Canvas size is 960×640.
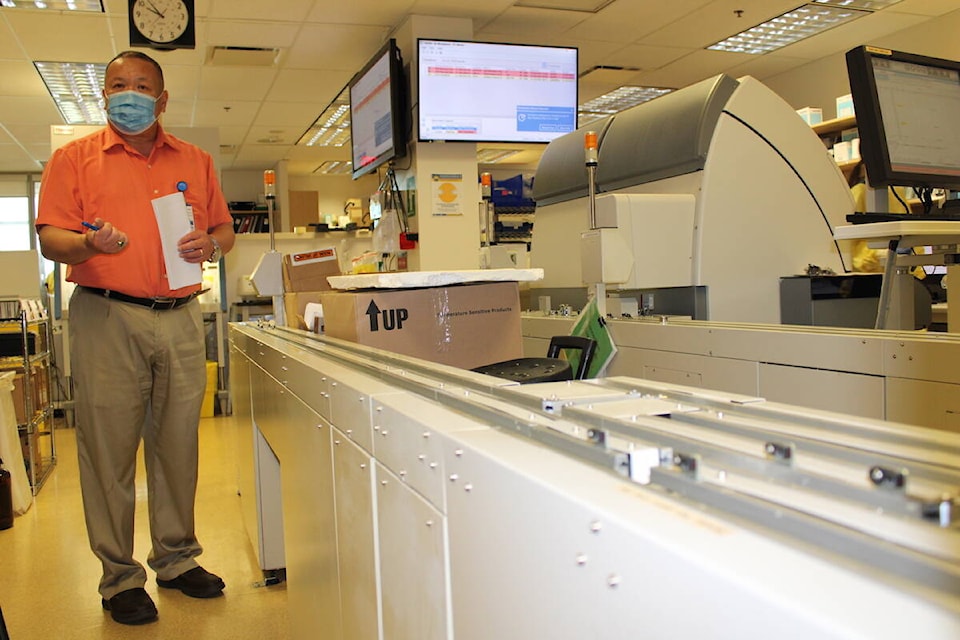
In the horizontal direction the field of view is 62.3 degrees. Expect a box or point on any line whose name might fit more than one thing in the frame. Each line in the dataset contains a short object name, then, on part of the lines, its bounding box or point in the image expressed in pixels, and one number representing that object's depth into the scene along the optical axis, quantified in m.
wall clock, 4.00
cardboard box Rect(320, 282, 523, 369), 1.83
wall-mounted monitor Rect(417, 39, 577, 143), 4.40
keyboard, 1.81
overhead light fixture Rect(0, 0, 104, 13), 4.34
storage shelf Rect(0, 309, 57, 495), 4.00
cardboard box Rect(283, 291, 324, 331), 2.74
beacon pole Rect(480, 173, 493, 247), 4.32
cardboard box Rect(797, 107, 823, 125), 5.15
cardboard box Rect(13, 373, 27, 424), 4.00
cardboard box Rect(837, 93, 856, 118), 4.83
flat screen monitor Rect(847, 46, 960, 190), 1.81
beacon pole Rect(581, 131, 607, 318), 2.32
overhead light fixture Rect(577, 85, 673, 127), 7.01
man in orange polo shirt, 2.15
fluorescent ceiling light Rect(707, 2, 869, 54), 5.18
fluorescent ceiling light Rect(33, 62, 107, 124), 5.64
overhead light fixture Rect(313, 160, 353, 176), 10.04
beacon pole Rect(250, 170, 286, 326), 2.95
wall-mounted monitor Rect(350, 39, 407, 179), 4.55
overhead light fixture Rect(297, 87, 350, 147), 7.07
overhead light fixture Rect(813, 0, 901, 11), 4.99
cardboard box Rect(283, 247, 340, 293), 2.98
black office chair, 1.50
